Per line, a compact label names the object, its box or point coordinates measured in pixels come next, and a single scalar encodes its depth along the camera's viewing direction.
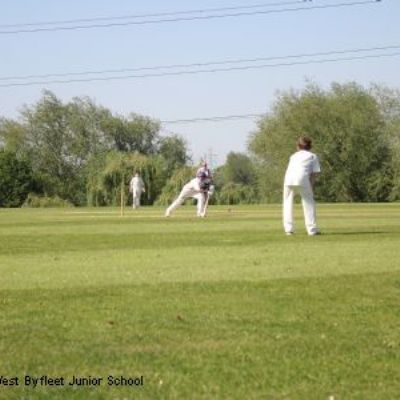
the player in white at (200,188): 29.42
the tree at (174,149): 112.50
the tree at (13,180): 85.79
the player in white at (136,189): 46.62
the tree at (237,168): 140.88
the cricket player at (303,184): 17.91
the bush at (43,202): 75.81
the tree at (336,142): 90.19
